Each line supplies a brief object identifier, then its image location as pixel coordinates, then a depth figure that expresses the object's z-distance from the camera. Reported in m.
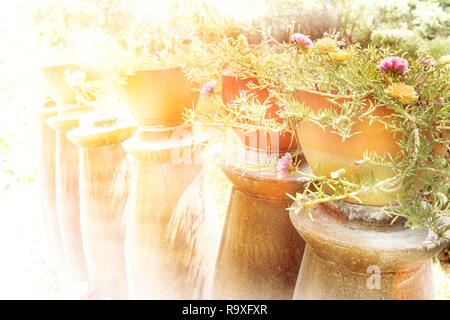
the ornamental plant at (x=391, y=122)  0.49
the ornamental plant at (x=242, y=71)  0.69
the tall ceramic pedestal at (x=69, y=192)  1.45
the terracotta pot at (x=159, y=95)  0.93
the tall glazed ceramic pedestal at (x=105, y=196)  1.26
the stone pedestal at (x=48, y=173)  1.67
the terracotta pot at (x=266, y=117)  0.76
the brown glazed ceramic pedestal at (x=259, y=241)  0.84
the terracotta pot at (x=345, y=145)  0.51
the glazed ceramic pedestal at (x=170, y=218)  1.03
